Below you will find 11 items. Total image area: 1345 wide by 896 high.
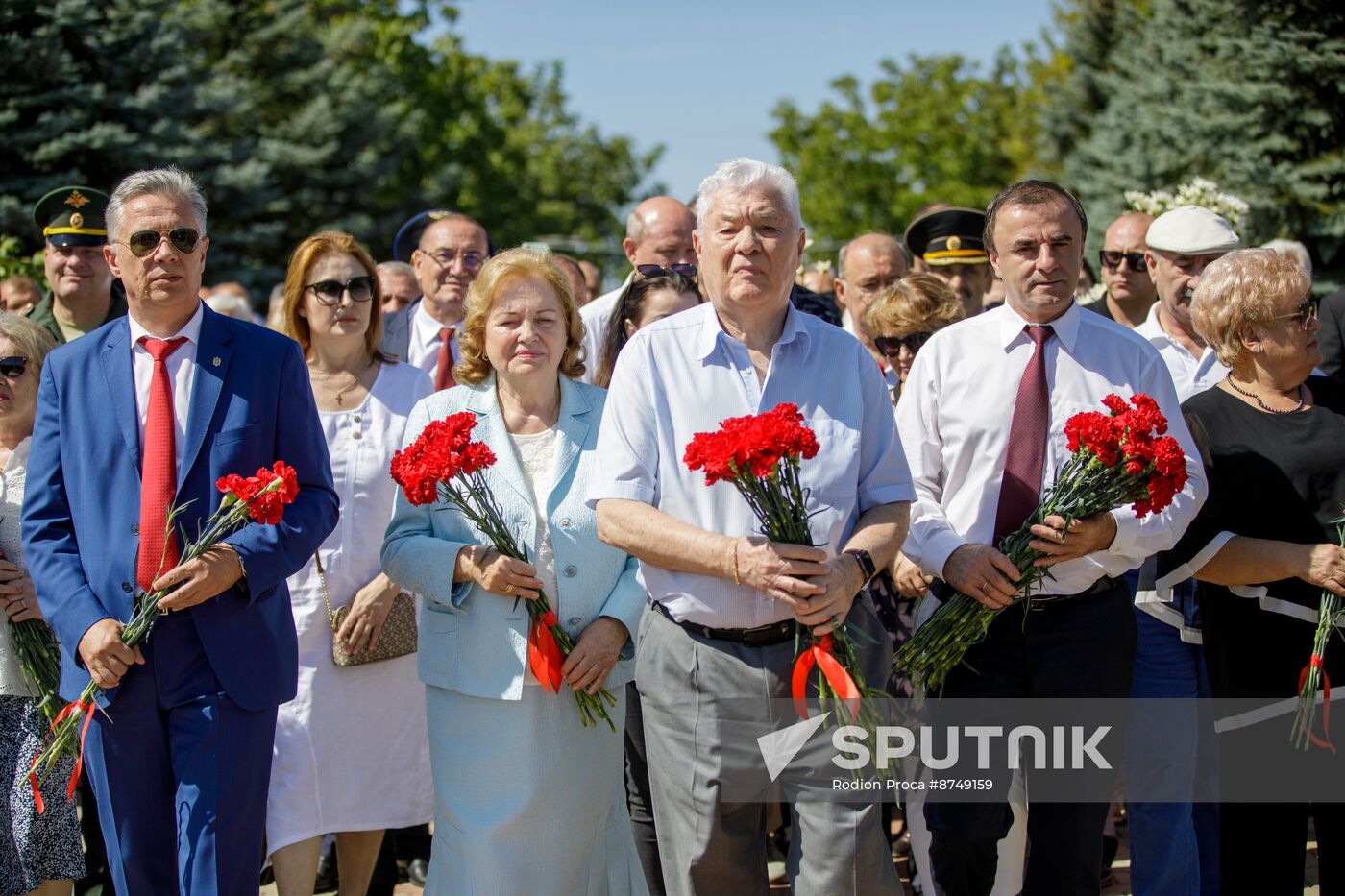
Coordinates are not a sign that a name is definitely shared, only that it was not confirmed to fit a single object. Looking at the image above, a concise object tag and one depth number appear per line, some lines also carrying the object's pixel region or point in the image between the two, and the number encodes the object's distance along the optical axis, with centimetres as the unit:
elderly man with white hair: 405
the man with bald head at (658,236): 718
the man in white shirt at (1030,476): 452
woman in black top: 480
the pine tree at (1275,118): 1786
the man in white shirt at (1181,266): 630
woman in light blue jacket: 462
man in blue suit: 430
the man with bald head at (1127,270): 744
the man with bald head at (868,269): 744
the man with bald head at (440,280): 734
